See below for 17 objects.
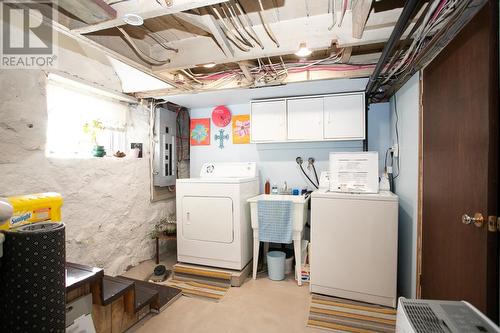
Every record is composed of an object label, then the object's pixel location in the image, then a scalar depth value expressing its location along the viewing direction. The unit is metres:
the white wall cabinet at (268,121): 2.99
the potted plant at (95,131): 2.48
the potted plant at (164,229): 3.11
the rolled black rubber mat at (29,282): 0.87
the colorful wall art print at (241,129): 3.45
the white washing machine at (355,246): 2.15
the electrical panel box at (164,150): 3.23
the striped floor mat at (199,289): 2.41
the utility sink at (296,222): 2.57
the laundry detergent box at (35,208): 1.22
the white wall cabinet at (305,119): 2.85
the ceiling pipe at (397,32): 1.17
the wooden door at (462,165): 1.09
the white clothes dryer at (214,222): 2.67
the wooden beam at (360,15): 1.34
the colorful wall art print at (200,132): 3.68
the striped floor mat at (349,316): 1.91
